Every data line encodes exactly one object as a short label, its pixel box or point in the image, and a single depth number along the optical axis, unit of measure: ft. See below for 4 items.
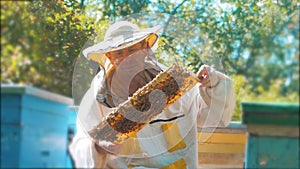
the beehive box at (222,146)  11.75
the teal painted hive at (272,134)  10.76
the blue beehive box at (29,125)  14.83
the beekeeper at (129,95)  10.90
